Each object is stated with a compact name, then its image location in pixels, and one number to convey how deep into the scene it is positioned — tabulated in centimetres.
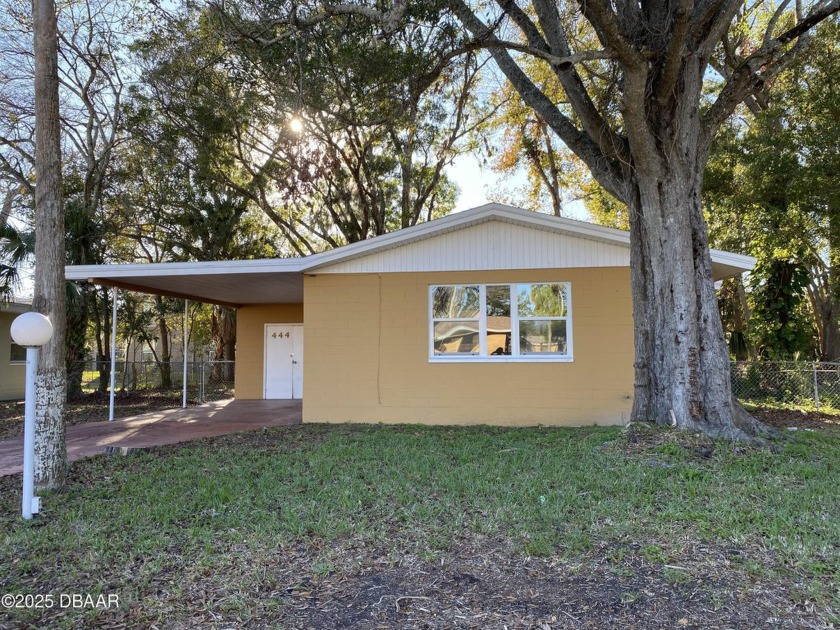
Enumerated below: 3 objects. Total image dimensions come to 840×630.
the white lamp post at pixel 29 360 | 422
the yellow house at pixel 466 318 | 872
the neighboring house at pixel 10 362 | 1502
